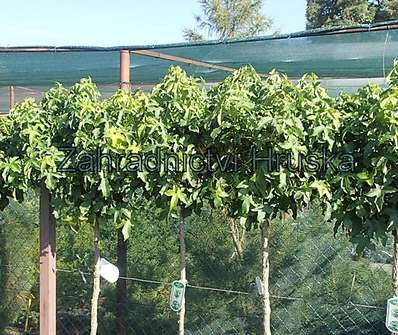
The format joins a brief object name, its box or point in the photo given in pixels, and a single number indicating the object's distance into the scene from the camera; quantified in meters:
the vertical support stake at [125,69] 4.04
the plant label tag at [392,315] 2.81
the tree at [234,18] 30.62
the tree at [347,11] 29.53
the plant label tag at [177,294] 3.26
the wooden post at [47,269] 3.67
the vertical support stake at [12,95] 6.14
